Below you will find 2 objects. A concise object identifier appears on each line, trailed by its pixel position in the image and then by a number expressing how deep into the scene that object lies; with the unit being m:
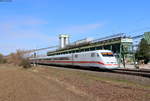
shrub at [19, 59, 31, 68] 48.82
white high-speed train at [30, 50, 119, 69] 24.02
